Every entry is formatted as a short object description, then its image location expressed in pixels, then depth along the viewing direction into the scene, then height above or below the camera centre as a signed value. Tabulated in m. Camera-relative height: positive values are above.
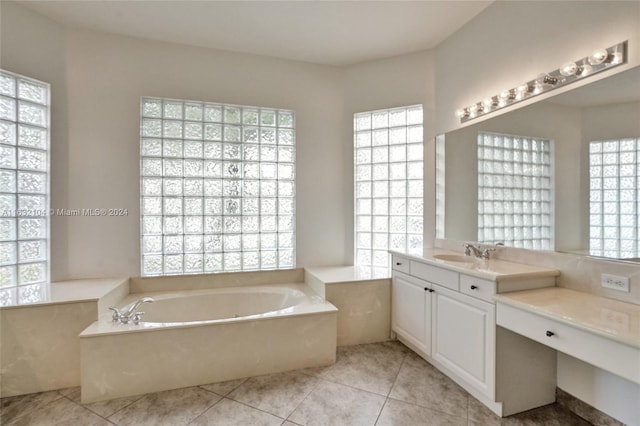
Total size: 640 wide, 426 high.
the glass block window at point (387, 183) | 3.04 +0.31
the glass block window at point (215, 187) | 2.79 +0.23
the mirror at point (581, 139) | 1.46 +0.40
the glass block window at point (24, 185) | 2.28 +0.20
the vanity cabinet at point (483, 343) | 1.67 -0.82
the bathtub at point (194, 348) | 1.88 -0.97
